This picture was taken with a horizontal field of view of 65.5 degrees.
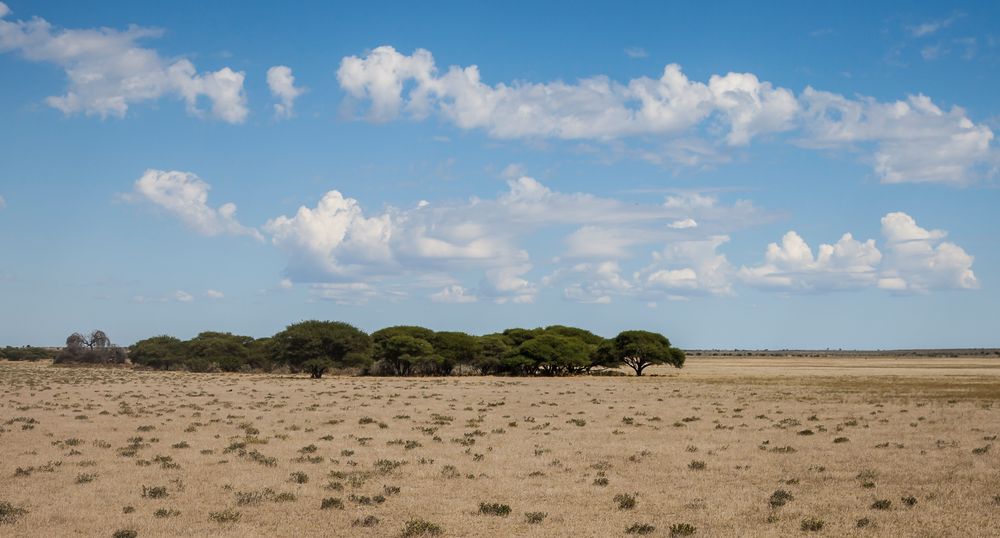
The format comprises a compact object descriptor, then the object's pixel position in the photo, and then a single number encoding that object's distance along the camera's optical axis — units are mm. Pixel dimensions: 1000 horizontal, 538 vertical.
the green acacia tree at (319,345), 95875
